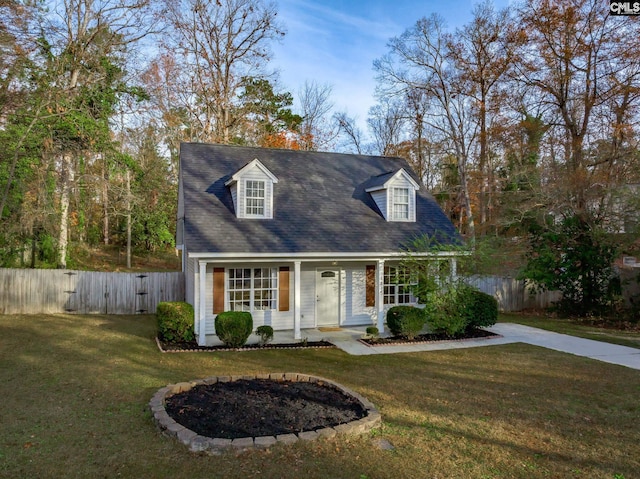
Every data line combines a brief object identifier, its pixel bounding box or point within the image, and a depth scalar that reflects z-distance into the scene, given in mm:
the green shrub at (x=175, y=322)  10859
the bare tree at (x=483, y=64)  22828
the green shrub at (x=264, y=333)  11219
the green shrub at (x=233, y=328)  10734
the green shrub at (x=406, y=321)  11938
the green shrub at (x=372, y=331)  12117
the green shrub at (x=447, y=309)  12070
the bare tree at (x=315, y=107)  31469
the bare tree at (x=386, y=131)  32812
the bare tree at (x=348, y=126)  33031
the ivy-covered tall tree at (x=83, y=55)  17281
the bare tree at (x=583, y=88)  15961
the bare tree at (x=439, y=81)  24406
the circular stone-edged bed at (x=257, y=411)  5145
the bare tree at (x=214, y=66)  23922
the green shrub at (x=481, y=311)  12656
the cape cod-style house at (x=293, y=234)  11781
